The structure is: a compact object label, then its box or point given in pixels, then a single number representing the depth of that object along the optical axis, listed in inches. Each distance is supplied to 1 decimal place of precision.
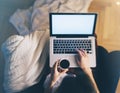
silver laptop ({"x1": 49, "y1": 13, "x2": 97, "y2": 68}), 54.4
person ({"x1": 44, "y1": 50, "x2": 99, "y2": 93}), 46.3
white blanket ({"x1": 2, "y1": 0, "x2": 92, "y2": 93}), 53.2
